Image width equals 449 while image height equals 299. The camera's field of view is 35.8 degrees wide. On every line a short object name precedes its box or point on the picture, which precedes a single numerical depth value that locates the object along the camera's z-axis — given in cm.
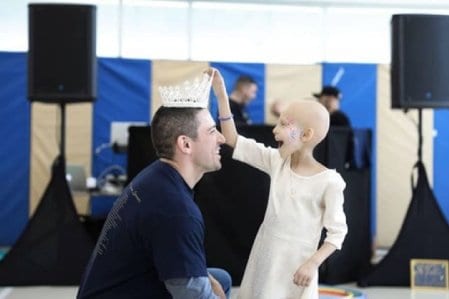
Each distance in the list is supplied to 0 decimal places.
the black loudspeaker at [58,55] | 470
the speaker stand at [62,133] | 482
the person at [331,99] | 584
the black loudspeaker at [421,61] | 464
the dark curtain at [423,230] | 469
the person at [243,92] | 596
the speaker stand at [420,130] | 469
